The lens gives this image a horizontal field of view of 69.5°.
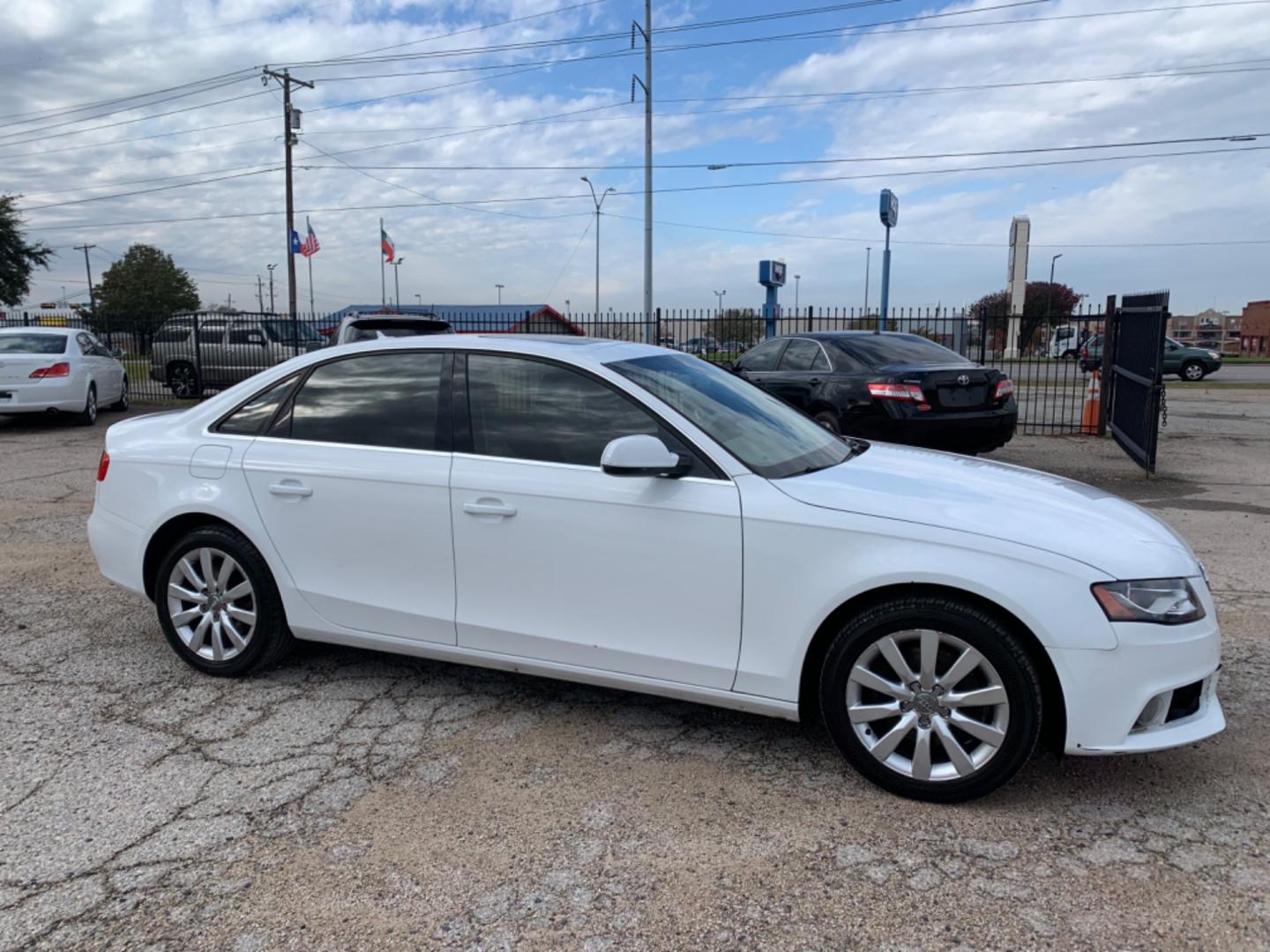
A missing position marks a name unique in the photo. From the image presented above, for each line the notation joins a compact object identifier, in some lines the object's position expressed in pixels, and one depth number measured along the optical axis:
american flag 33.81
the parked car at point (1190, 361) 28.75
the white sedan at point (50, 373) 13.03
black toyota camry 8.45
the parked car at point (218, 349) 18.73
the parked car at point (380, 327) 12.54
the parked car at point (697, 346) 28.52
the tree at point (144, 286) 92.31
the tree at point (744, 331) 28.27
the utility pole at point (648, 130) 24.14
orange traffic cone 13.60
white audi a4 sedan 2.95
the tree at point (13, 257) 43.72
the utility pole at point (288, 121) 31.11
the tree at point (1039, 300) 67.00
